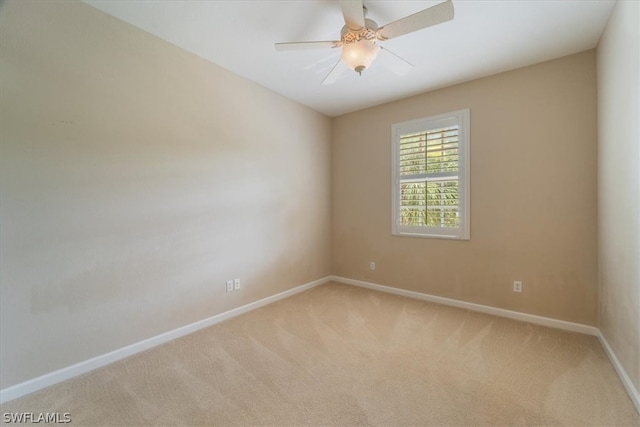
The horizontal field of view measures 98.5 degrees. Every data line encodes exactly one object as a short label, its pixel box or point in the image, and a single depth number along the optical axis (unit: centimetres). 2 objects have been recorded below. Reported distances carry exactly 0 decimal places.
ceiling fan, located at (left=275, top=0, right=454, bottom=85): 163
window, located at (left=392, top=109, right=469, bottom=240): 317
